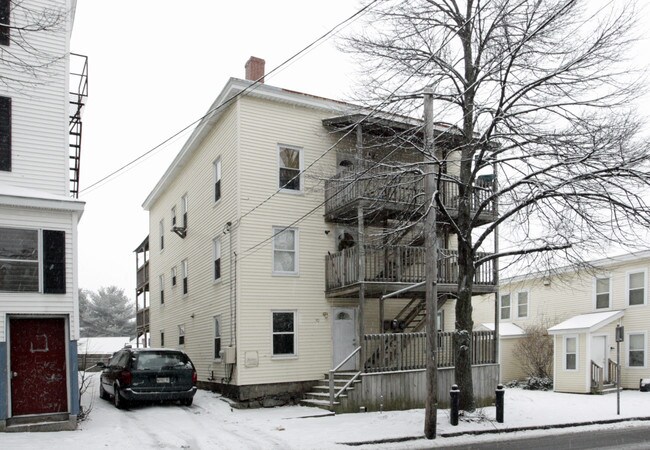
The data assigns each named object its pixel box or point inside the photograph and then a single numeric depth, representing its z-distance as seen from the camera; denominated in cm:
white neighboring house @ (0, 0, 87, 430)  1230
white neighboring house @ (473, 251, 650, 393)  2388
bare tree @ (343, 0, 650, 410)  1288
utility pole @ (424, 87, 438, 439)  1220
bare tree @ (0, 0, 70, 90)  1295
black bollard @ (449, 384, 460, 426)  1343
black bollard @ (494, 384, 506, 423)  1418
